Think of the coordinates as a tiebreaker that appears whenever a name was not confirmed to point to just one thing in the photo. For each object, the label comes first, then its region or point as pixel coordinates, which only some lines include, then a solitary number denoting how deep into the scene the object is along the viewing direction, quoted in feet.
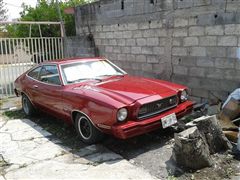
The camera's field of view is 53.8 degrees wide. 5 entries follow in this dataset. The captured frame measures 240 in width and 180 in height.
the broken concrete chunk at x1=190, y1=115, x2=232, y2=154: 11.30
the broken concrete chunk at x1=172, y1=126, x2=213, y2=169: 10.09
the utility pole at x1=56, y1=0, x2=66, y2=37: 27.47
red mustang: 11.41
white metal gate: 24.30
